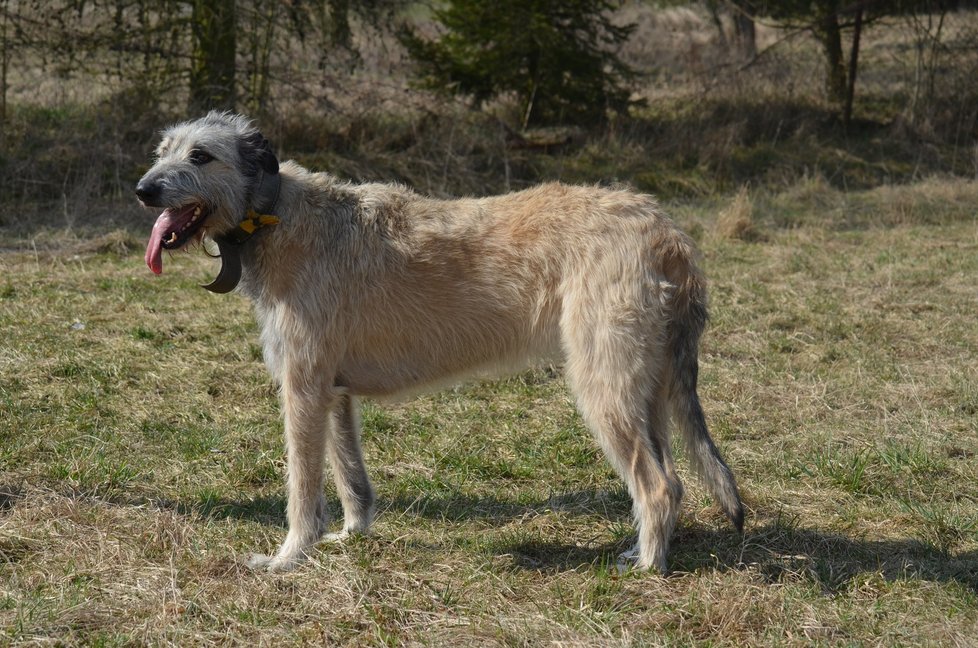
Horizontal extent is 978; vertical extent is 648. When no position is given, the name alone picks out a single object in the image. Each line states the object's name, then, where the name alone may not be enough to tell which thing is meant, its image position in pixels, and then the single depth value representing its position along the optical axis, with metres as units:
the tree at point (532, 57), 13.88
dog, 4.18
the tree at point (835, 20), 15.05
